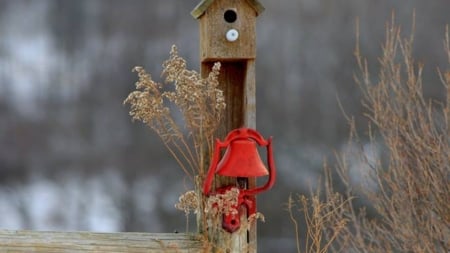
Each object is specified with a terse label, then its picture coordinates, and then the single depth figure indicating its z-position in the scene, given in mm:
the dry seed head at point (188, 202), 10085
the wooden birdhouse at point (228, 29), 10007
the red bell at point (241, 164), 9928
